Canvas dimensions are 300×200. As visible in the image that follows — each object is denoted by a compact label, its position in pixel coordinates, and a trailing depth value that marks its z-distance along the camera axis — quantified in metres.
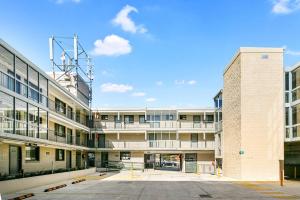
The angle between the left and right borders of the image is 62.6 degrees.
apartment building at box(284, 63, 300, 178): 19.89
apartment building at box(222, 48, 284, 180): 20.64
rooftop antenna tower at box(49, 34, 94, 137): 27.65
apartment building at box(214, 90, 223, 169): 27.57
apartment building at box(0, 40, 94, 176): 14.88
